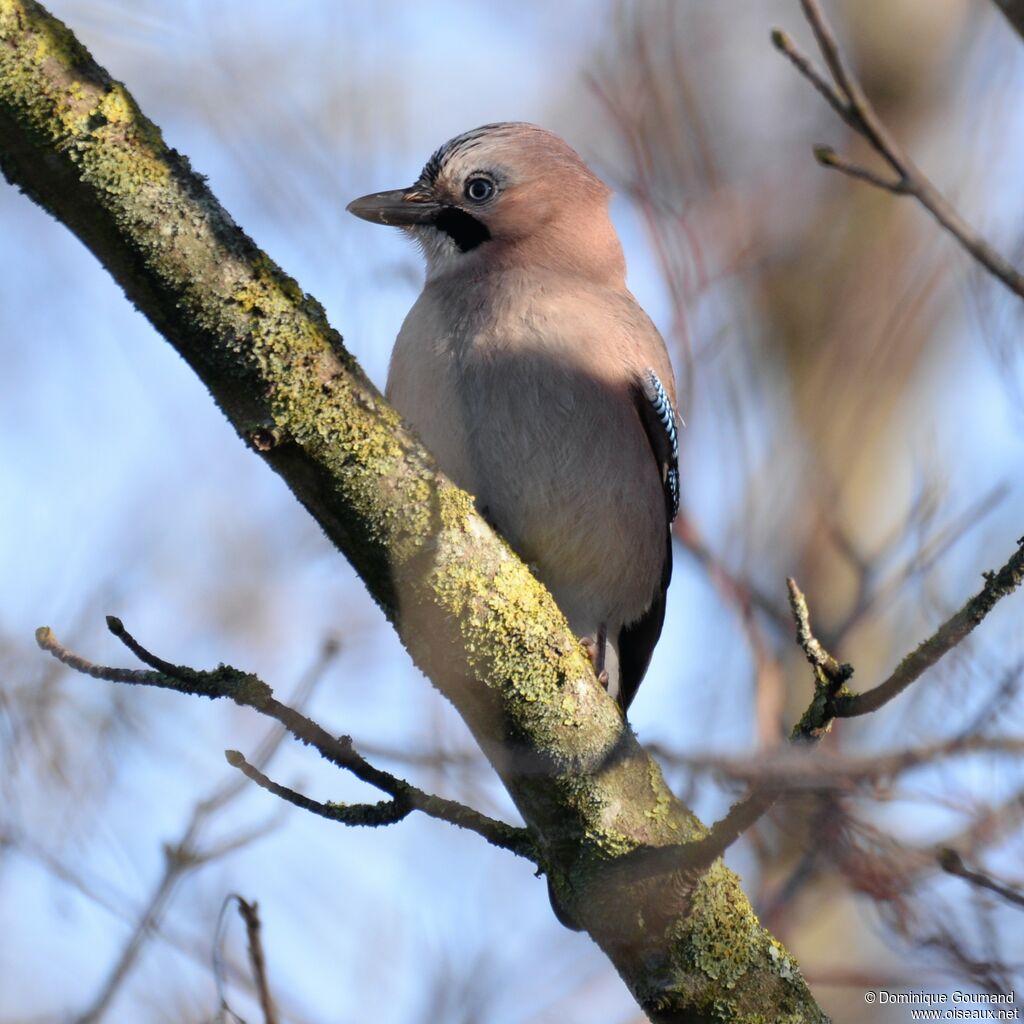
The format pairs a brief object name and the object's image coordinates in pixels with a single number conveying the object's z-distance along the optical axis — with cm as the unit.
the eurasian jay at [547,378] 920
